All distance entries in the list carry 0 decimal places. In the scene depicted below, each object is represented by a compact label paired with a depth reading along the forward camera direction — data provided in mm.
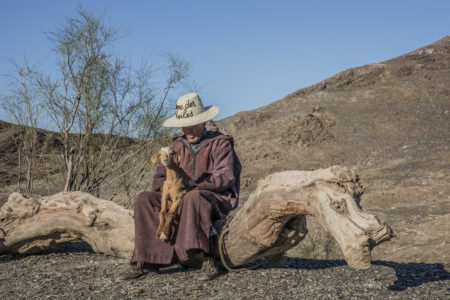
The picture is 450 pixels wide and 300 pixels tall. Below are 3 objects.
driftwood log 3578
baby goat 4758
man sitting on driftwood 4762
